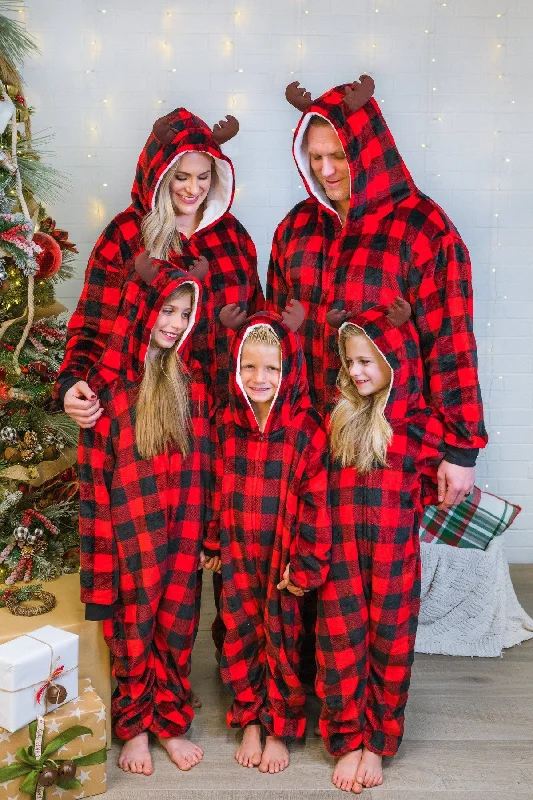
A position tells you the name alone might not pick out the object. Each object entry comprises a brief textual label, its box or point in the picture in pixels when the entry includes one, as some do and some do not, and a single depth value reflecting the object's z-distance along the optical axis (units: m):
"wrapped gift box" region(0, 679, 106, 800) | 1.92
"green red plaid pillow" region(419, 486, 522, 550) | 2.93
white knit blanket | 2.83
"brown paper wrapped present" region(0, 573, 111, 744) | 2.16
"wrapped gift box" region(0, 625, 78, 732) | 1.91
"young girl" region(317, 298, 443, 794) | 2.09
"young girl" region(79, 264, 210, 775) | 2.12
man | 2.14
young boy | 2.09
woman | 2.19
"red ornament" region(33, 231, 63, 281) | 2.42
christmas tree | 2.34
